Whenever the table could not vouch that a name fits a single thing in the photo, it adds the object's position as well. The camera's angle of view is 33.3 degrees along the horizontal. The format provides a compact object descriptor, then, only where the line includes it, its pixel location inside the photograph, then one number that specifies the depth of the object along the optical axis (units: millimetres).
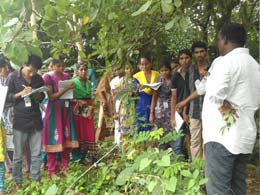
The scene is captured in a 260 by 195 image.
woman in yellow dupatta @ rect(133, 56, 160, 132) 5504
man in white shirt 2830
